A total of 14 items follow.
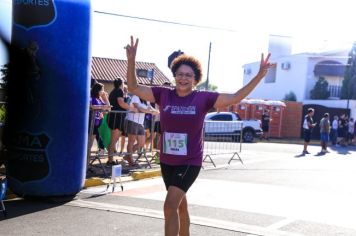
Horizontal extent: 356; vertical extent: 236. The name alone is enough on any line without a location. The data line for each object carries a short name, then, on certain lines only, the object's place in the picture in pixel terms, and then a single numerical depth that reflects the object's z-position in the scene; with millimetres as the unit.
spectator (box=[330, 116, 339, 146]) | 25962
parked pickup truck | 14023
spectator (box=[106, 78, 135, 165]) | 9867
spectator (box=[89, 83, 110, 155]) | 9176
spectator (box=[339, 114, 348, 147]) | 26436
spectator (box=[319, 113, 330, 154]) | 20078
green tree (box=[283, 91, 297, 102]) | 42062
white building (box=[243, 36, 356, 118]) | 41469
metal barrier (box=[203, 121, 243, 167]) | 14114
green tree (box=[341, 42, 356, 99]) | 37594
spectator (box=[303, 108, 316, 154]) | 18406
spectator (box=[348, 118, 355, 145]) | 26700
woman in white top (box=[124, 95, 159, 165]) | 10206
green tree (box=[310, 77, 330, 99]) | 39281
